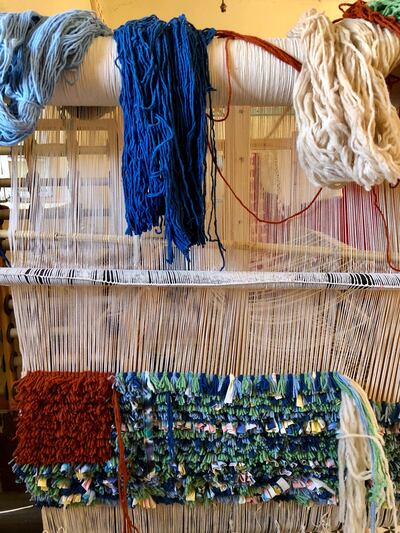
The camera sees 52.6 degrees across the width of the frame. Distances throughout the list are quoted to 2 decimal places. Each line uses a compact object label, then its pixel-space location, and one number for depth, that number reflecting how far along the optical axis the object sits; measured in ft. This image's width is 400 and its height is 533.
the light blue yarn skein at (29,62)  1.67
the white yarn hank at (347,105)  1.58
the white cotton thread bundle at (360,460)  2.13
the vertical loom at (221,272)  2.12
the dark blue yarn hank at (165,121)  1.74
